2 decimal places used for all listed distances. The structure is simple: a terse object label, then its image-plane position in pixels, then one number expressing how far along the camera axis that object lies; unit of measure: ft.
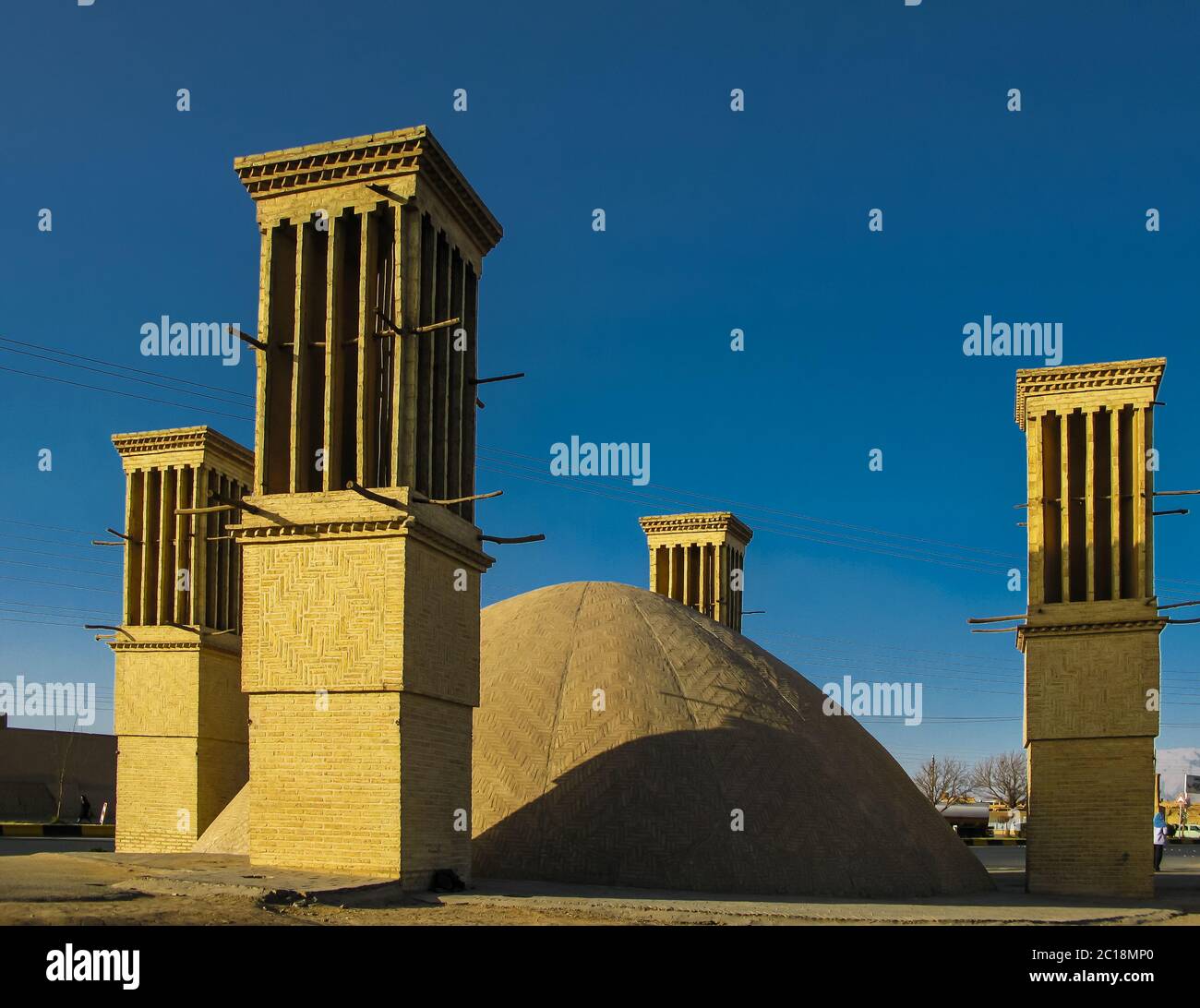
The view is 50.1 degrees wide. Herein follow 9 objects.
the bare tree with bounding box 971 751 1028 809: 377.71
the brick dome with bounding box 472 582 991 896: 73.36
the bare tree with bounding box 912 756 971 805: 333.83
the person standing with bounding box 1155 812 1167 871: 98.68
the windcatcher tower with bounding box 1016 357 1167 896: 82.94
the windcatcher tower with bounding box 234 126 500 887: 57.47
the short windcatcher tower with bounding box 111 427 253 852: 101.14
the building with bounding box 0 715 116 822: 186.09
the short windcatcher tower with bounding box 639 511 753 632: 138.00
